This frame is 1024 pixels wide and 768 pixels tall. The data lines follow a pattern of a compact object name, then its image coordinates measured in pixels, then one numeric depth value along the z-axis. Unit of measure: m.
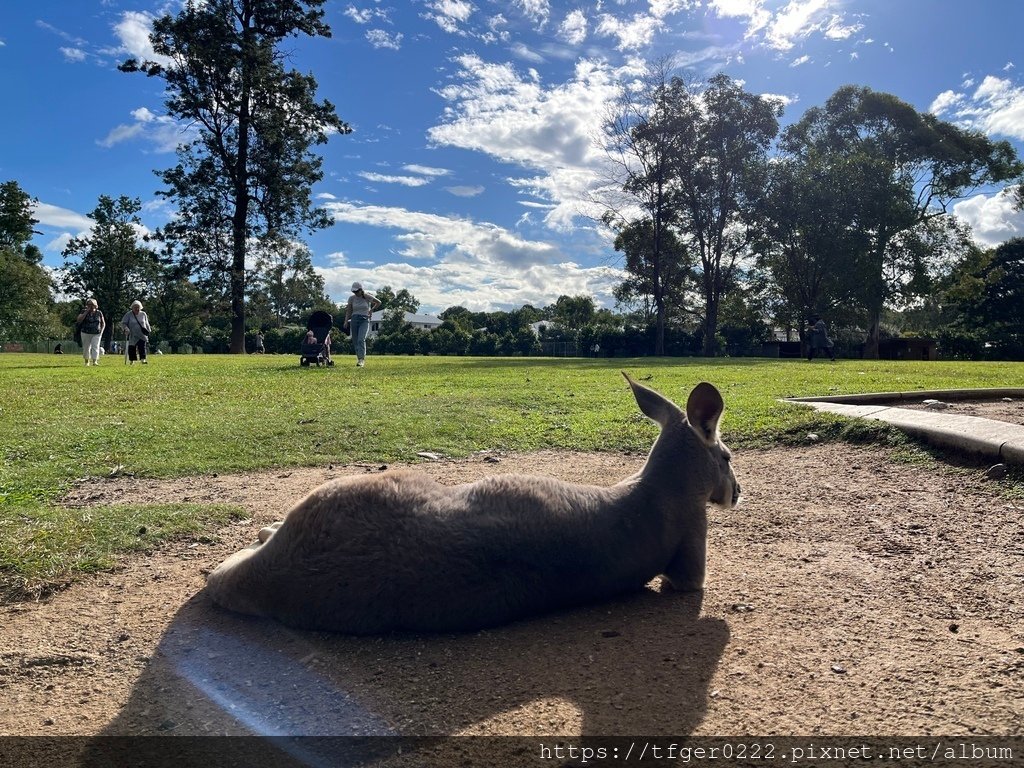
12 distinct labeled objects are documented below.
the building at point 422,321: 108.71
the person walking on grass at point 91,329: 20.16
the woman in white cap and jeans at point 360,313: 18.75
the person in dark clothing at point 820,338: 30.53
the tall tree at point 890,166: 43.81
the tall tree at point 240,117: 37.38
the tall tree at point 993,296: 47.97
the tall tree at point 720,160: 45.62
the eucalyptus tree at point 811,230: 43.97
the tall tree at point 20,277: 56.59
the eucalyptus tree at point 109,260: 69.31
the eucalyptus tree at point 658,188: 45.28
